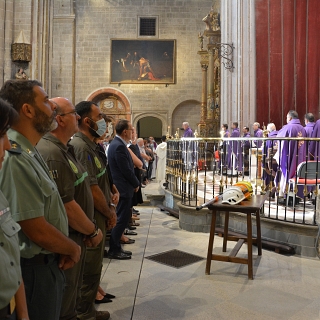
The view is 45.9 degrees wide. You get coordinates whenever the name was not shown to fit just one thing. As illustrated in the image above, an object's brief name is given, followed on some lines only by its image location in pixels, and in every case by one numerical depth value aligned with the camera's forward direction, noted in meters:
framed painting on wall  20.67
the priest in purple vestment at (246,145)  10.25
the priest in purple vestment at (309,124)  7.18
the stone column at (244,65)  11.23
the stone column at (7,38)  9.71
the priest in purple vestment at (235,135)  10.81
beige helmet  3.93
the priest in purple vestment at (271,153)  5.40
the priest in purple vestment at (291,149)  6.77
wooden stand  3.82
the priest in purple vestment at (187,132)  12.99
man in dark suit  4.50
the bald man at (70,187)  2.04
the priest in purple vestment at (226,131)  11.78
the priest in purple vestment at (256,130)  9.61
